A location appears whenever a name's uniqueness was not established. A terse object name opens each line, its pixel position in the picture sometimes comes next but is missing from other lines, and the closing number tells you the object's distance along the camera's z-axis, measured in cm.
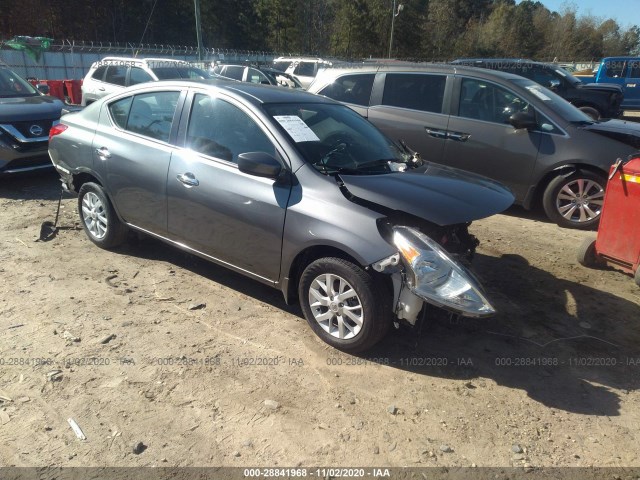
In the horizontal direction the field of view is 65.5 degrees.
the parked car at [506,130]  611
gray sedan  321
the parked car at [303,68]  2046
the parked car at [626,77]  1841
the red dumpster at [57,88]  1559
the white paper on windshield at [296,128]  379
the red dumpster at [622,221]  453
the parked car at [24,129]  711
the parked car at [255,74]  1806
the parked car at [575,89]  1393
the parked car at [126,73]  1116
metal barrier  2009
